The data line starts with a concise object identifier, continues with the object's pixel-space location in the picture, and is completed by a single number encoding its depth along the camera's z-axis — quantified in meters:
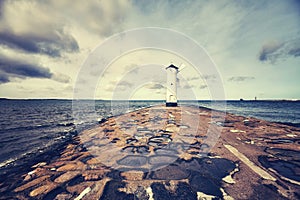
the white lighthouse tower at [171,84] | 25.28
